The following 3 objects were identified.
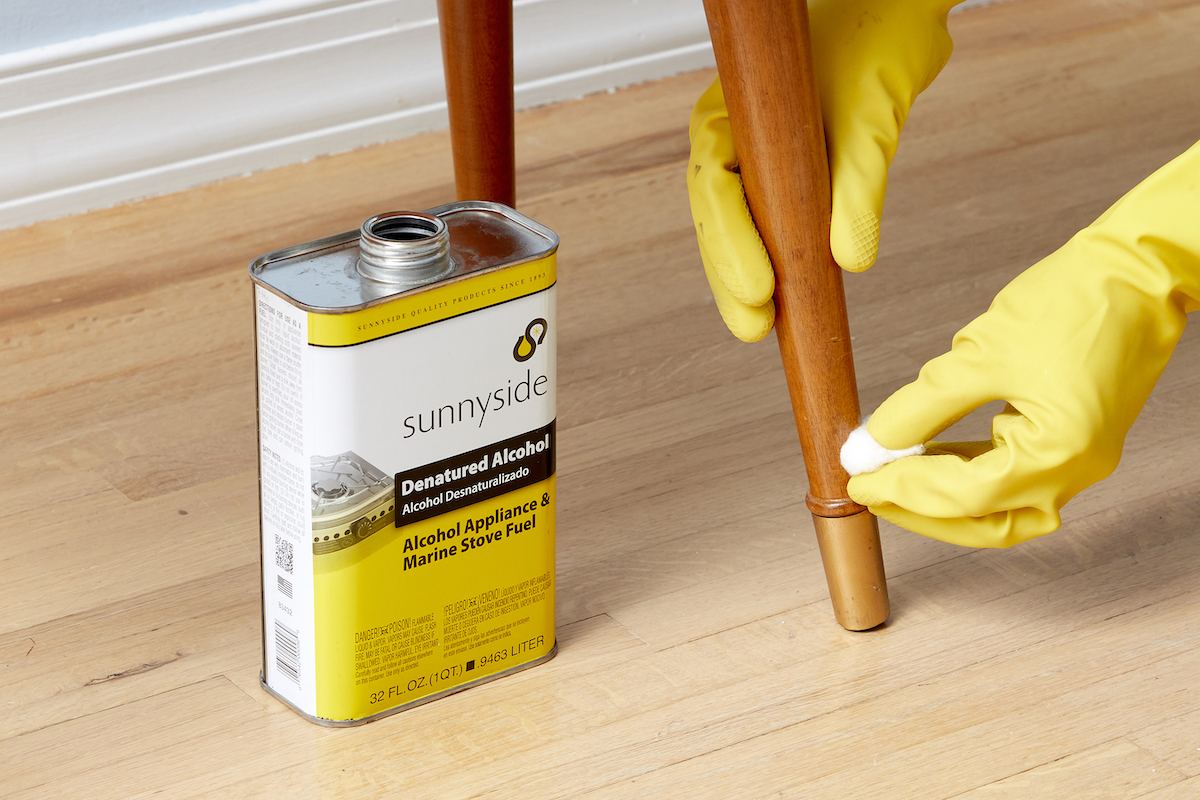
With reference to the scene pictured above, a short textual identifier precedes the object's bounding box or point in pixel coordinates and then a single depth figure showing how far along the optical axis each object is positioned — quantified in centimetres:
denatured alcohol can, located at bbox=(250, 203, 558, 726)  150
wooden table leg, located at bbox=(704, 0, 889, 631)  153
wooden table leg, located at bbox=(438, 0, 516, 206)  171
